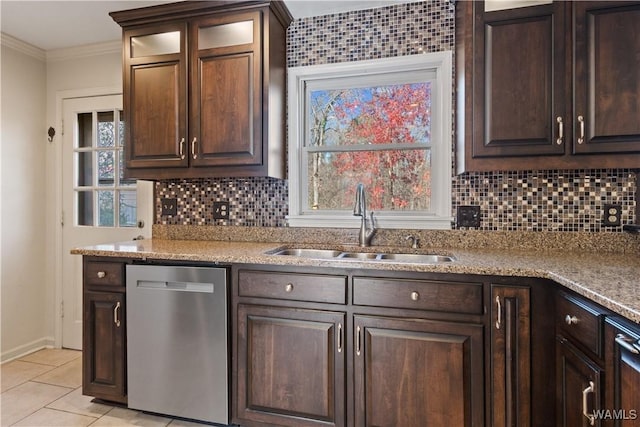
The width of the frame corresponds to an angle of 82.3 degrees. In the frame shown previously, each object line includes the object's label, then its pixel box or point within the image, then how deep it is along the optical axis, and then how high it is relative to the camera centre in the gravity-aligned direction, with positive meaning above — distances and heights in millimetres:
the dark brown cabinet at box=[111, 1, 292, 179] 2146 +739
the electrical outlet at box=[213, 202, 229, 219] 2520 +1
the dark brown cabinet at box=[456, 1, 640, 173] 1659 +582
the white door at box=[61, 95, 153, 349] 2891 +164
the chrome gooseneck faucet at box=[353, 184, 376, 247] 2152 -33
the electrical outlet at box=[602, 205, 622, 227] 1940 -34
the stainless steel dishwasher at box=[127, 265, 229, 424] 1821 -672
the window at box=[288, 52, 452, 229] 2236 +444
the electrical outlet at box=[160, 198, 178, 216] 2633 +24
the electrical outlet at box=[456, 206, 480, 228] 2141 -40
